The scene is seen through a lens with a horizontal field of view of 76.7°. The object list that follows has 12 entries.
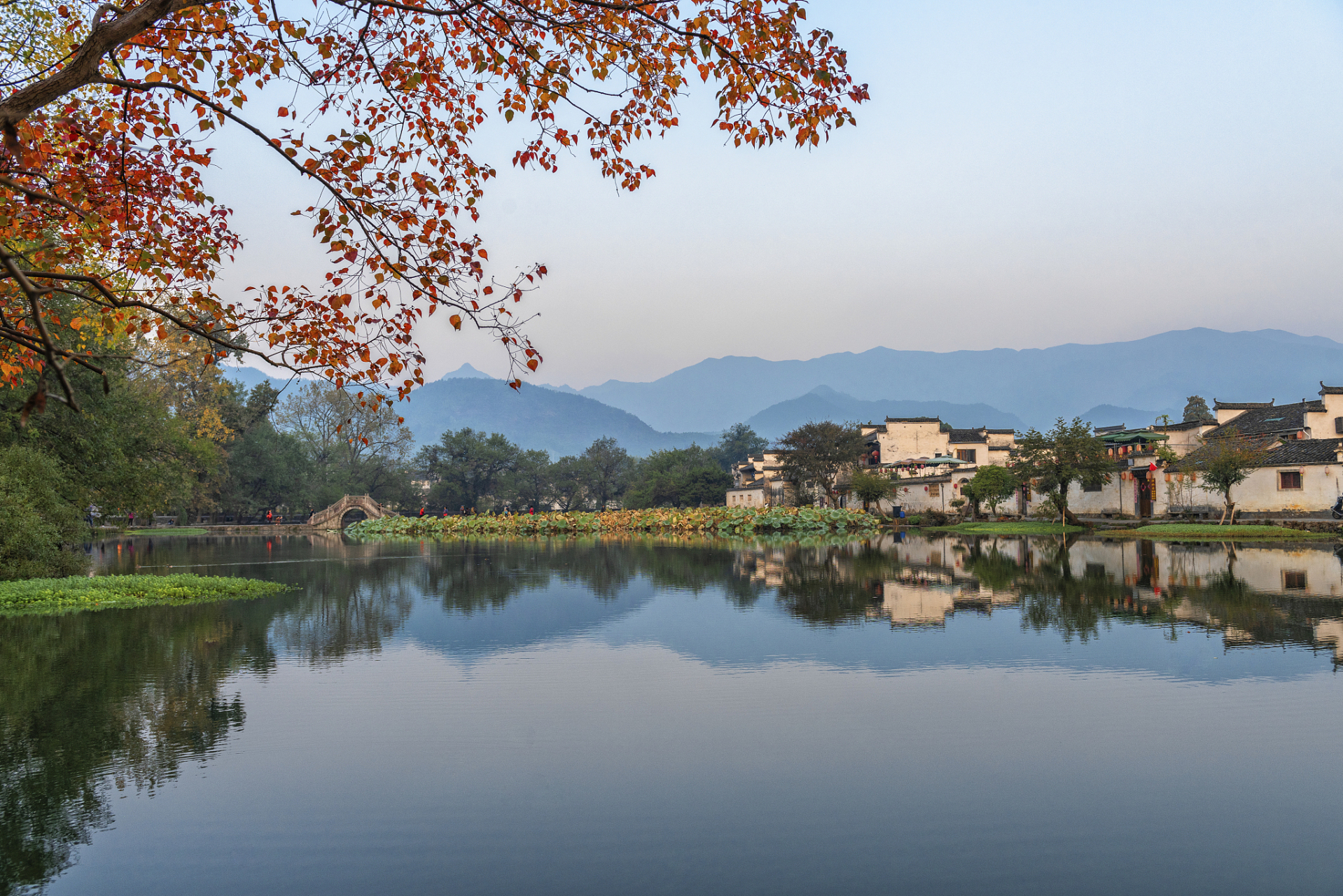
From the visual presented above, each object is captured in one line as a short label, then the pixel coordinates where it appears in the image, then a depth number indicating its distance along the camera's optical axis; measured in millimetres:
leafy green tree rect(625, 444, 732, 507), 79000
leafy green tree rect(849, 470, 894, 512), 54562
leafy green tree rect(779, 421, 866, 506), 60000
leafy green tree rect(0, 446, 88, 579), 16562
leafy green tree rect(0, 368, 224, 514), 20250
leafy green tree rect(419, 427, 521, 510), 83438
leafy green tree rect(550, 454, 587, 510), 92438
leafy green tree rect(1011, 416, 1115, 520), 38844
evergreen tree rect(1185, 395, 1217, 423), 75188
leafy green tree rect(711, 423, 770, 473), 123375
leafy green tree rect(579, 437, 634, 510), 95438
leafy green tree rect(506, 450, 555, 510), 87250
